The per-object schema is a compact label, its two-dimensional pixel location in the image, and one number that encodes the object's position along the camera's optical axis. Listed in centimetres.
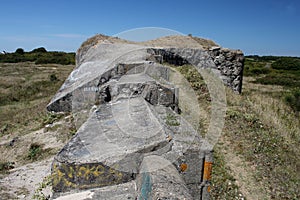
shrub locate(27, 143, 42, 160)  566
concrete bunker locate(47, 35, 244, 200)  269
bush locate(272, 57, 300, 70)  3903
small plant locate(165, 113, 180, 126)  416
